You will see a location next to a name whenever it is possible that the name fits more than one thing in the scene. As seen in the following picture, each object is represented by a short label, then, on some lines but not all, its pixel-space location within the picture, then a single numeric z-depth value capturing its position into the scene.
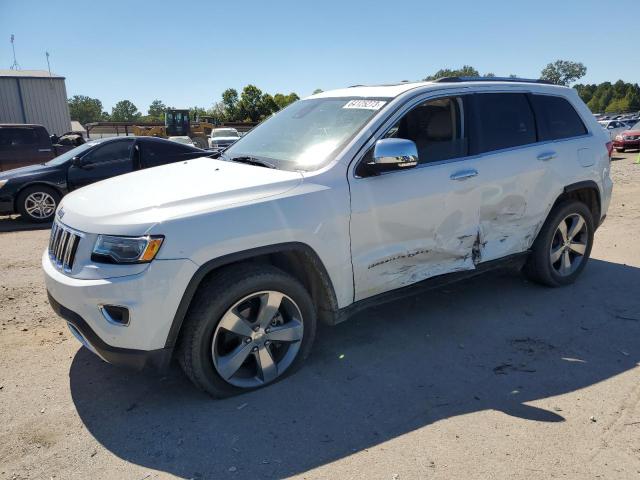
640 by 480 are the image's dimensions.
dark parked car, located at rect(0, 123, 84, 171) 11.16
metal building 28.48
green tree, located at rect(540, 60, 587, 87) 124.62
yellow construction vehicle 36.31
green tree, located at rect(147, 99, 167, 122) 145.36
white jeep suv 2.67
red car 20.78
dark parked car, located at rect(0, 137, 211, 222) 8.53
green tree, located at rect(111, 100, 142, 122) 142.27
